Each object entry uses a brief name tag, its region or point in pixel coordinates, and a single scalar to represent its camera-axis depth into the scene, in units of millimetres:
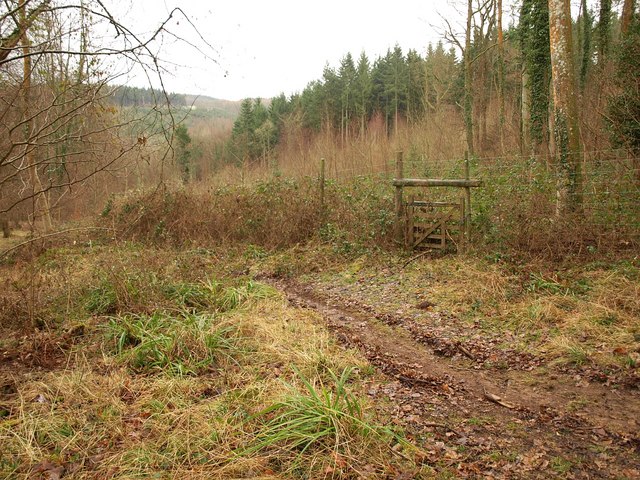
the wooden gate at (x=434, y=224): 8555
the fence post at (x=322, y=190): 11662
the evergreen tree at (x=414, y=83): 33438
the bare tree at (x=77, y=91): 3346
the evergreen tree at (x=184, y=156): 30012
